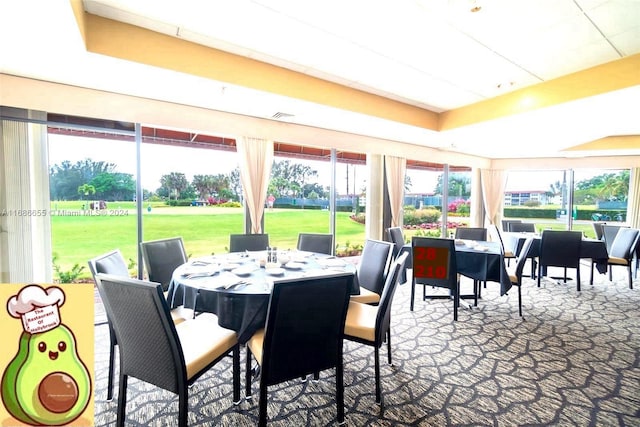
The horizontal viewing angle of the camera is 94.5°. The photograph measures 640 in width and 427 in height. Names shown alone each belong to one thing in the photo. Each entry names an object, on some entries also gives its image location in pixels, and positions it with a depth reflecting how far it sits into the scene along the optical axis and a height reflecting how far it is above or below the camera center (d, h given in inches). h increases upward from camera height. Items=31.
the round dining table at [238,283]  76.9 -23.0
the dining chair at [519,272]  138.0 -33.3
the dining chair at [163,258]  111.0 -22.1
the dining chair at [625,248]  188.1 -29.6
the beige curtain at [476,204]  315.3 -1.8
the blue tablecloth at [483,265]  140.9 -31.0
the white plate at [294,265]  102.9 -22.7
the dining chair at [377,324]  81.6 -35.6
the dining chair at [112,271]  80.5 -20.5
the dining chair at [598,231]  237.9 -23.0
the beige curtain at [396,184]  229.5 +13.9
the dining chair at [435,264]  135.9 -29.1
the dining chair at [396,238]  175.6 -21.7
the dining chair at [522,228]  245.6 -21.3
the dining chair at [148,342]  59.9 -29.9
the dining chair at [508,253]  203.5 -35.6
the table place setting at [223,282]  80.0 -22.8
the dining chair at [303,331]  63.8 -29.5
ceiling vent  157.9 +47.1
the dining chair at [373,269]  111.0 -27.6
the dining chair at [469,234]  193.3 -20.7
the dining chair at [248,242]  143.4 -19.9
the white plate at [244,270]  93.4 -22.5
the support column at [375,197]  228.7 +4.0
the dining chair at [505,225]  259.1 -19.9
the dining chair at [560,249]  177.7 -28.2
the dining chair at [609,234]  223.8 -23.8
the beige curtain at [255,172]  168.4 +17.6
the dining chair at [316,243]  147.2 -20.5
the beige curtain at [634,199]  265.9 +3.3
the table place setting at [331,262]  108.1 -22.9
